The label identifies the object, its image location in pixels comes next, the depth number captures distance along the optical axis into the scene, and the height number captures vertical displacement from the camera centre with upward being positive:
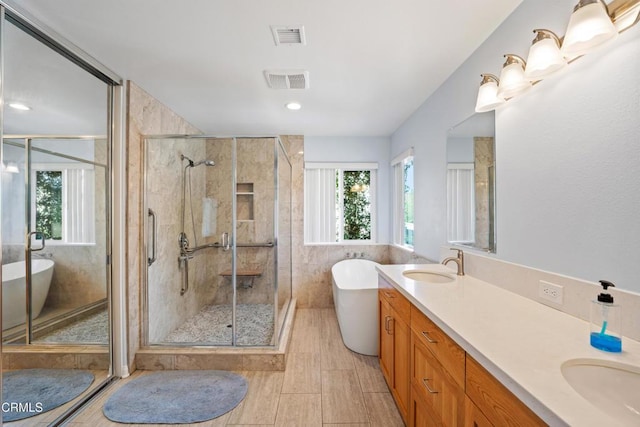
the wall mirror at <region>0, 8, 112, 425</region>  1.54 -0.08
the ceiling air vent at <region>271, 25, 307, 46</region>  1.73 +1.15
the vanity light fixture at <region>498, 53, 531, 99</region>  1.48 +0.73
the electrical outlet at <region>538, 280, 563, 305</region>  1.30 -0.39
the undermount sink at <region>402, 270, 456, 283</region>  2.11 -0.50
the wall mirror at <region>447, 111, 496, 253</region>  1.85 +0.21
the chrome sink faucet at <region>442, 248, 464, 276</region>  2.05 -0.37
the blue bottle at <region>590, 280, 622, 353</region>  0.91 -0.40
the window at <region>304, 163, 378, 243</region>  4.22 +0.15
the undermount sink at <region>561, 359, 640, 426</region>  0.80 -0.52
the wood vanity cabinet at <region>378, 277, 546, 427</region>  0.87 -0.71
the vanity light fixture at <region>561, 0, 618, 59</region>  1.06 +0.71
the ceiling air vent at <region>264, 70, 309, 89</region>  2.27 +1.13
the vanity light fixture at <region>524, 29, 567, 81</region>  1.27 +0.72
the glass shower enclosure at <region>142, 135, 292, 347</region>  2.73 -0.33
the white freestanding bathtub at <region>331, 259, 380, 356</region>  2.75 -1.06
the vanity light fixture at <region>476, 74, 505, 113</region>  1.69 +0.73
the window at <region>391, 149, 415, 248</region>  3.46 +0.18
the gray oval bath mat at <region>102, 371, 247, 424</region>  1.89 -1.38
